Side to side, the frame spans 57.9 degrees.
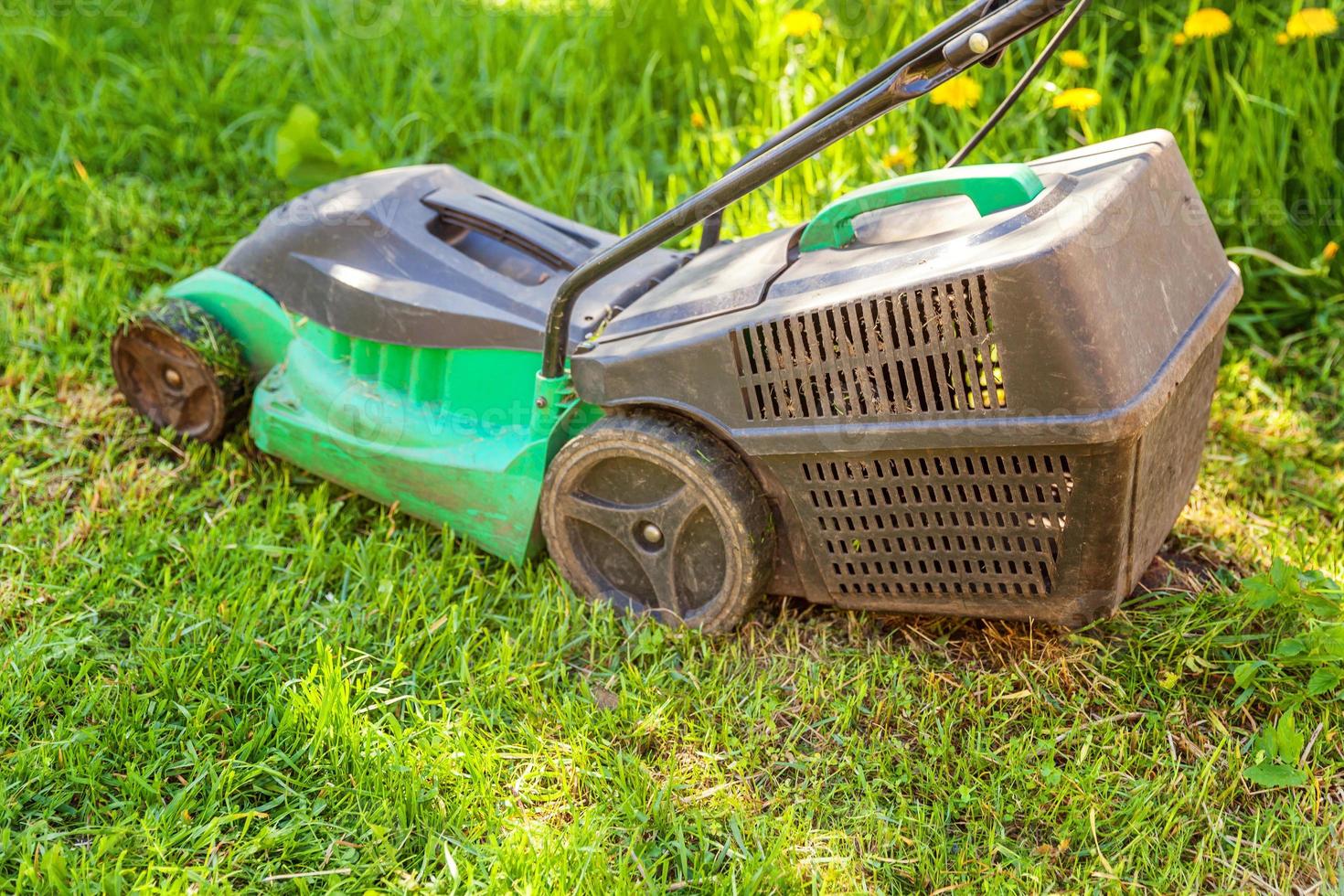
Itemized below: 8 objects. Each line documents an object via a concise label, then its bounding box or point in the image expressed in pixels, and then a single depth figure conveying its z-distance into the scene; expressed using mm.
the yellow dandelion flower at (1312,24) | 2658
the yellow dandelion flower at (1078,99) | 2580
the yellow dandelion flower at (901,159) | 2959
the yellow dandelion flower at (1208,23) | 2730
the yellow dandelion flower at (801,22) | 3053
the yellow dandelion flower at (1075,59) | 2869
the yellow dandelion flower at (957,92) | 2861
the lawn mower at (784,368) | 1624
